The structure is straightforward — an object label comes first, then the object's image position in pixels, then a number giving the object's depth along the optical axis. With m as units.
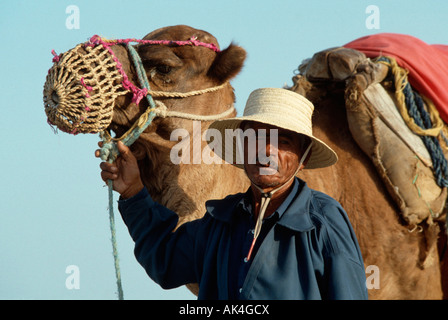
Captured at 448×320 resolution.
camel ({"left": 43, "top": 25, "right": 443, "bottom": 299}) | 3.95
